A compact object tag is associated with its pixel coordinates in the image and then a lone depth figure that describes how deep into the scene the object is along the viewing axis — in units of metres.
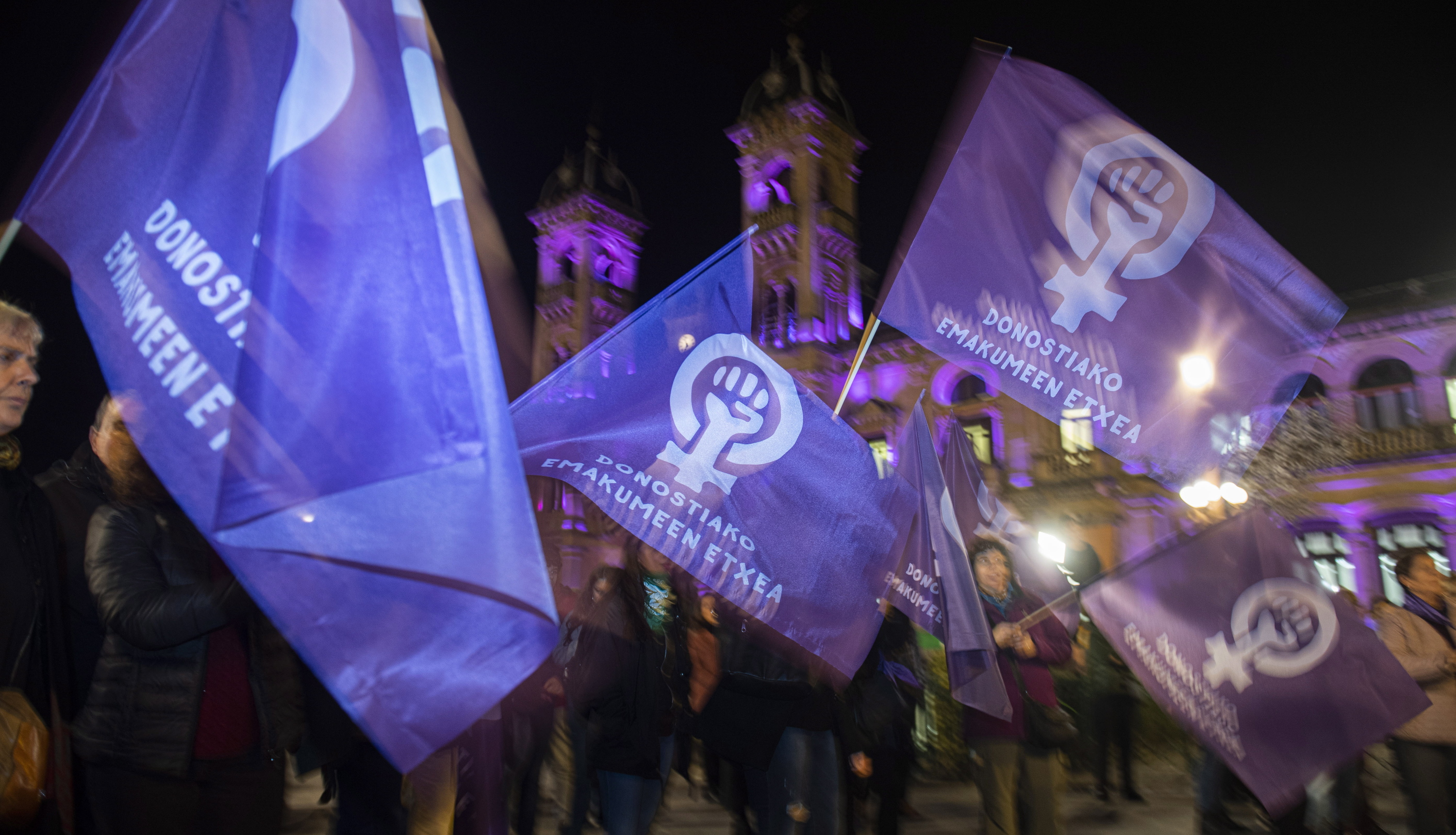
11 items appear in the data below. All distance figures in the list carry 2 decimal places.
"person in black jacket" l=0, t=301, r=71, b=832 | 2.65
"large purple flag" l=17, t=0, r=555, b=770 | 1.85
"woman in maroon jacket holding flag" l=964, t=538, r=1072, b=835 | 4.89
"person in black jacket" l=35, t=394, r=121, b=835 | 2.87
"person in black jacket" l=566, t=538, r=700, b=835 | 4.71
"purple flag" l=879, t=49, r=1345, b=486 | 4.28
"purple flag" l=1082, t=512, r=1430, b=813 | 4.25
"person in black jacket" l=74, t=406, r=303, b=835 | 2.61
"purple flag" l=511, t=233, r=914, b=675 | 4.69
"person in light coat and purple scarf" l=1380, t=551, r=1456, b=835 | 5.38
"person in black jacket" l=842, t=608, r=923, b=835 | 5.92
